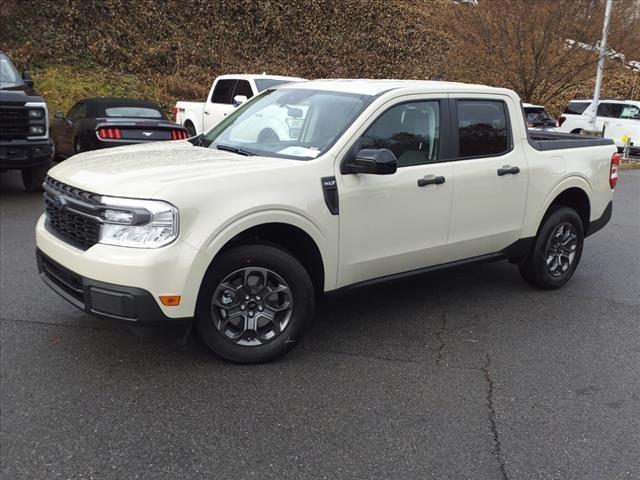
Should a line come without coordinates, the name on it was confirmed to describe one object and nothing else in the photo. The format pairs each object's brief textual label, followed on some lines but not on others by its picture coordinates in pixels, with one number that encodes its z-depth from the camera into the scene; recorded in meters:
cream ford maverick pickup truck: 3.52
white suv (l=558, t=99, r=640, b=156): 19.20
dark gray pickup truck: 8.80
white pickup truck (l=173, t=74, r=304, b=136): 12.64
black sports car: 10.17
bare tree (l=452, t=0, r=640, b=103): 18.95
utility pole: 18.20
